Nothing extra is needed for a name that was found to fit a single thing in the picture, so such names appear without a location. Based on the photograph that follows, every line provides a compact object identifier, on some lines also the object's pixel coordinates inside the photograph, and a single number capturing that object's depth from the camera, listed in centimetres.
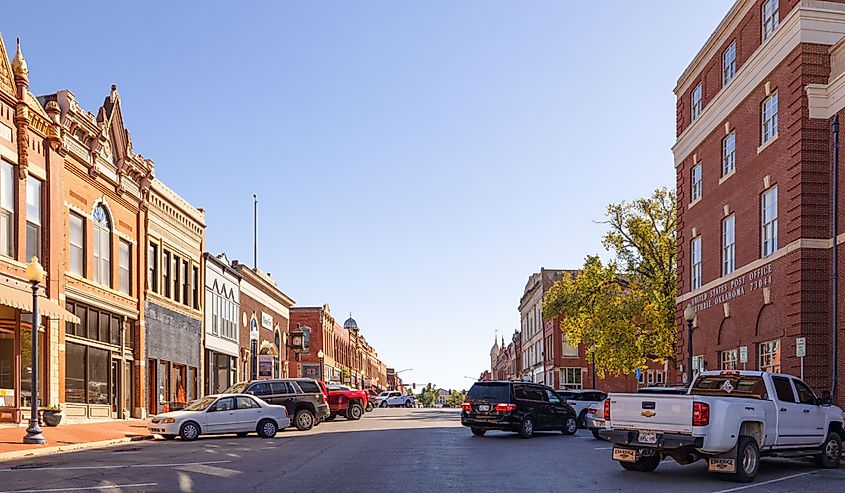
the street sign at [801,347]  2639
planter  2803
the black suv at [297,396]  3178
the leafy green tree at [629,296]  4828
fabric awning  2659
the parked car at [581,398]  3491
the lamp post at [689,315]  3009
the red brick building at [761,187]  2706
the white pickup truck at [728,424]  1495
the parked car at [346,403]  3991
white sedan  2623
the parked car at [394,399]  8094
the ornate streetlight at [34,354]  2227
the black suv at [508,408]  2742
